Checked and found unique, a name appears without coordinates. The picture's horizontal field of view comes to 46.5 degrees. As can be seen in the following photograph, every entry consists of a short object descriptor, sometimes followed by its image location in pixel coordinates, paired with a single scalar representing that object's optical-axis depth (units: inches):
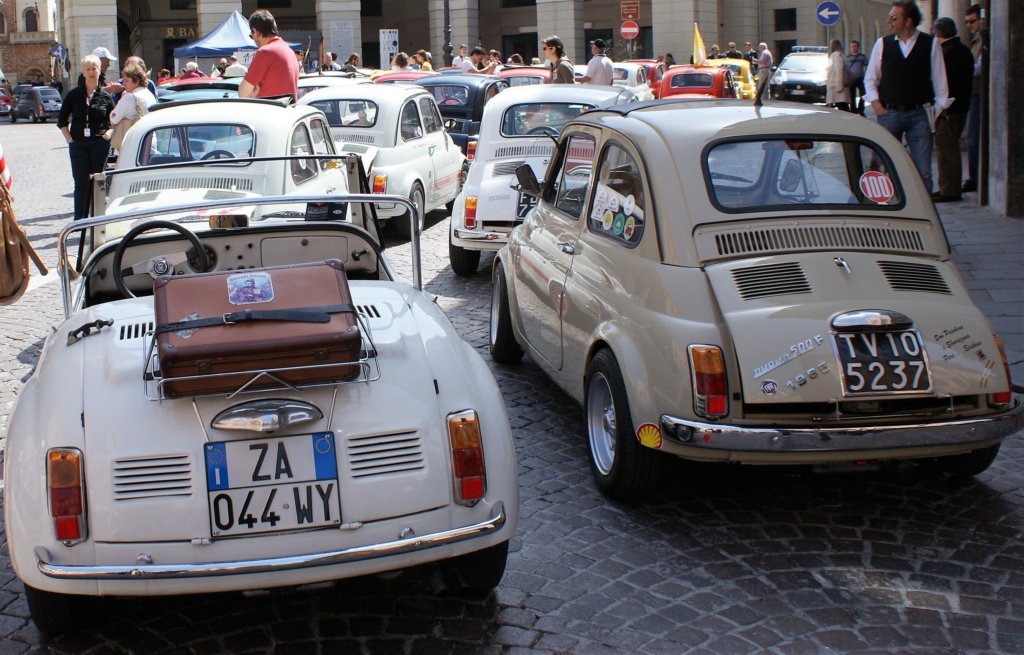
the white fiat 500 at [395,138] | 498.3
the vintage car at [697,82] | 1110.4
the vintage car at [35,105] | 1866.4
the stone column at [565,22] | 1983.3
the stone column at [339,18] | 1870.1
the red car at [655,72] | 1273.4
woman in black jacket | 490.9
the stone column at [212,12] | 1865.2
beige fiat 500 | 183.3
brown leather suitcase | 145.8
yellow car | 1291.8
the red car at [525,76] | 828.0
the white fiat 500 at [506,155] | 403.9
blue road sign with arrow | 1022.4
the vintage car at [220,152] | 356.5
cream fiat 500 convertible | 140.4
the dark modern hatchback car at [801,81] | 1269.7
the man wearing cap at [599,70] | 731.4
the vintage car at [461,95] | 693.9
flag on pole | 1267.2
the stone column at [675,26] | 1919.3
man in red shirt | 482.0
